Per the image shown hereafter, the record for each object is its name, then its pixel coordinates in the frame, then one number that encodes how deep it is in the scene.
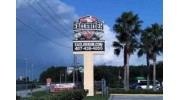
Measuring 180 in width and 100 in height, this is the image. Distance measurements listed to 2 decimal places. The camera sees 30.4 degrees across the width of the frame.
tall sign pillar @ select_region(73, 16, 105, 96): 29.08
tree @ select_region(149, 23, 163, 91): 38.29
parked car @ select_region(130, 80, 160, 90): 47.82
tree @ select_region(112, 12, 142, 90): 36.10
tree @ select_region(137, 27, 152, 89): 38.87
